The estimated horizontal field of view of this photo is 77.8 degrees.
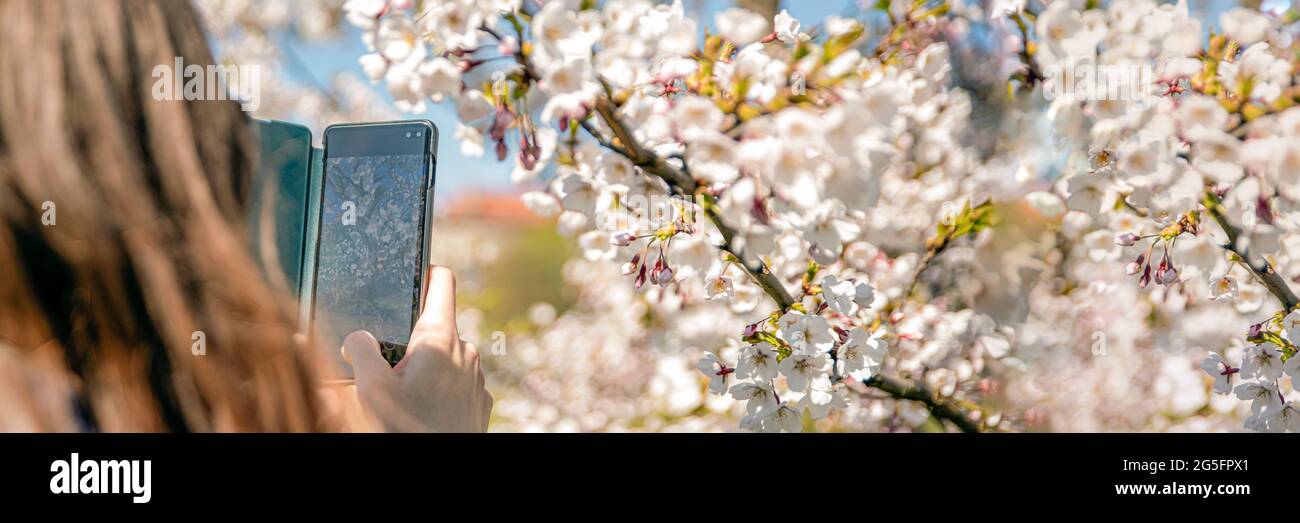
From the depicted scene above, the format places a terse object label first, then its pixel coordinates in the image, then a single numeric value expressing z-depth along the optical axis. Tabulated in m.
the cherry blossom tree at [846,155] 0.73
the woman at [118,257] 0.61
